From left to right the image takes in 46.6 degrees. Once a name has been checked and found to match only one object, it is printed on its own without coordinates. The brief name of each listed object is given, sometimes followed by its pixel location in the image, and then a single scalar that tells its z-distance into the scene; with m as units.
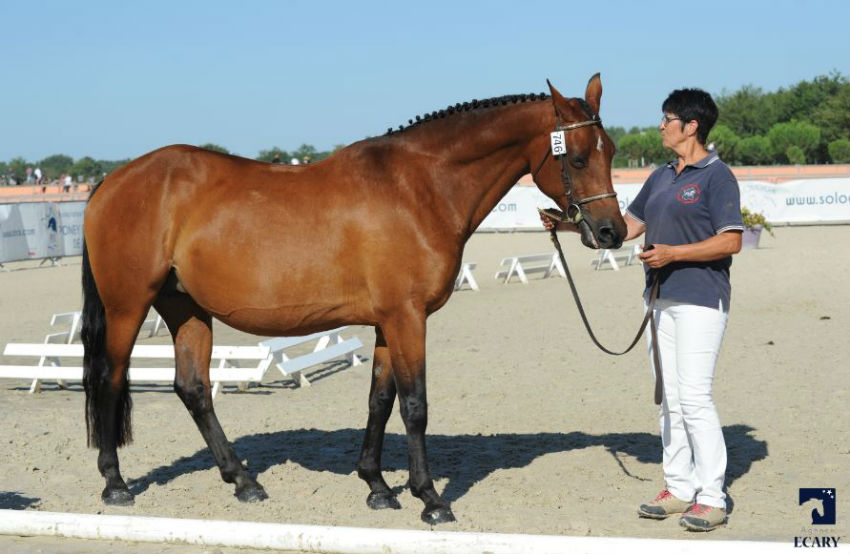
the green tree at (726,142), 64.62
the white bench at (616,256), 20.43
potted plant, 21.24
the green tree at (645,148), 71.56
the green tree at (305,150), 52.46
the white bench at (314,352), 10.17
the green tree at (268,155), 47.16
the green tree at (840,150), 60.23
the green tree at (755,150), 65.00
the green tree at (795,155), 60.97
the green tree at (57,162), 91.38
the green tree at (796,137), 63.72
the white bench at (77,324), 12.07
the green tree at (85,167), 72.31
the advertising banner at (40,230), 23.75
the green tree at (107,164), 67.75
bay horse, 5.75
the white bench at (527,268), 18.92
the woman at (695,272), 5.26
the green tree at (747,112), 76.31
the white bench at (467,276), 17.91
